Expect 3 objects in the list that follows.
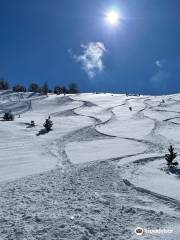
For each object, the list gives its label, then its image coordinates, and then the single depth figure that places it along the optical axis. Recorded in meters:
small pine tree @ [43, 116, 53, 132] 14.92
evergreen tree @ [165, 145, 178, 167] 8.42
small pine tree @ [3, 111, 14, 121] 18.10
